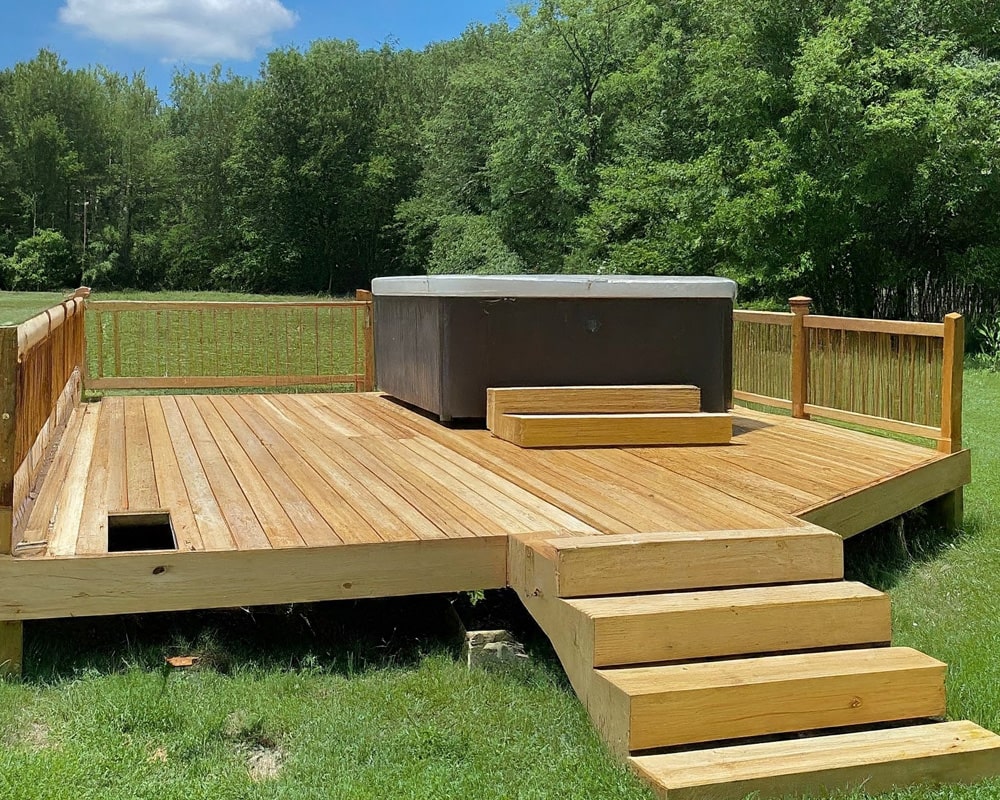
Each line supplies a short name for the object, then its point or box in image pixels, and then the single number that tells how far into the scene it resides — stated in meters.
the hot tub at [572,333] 5.37
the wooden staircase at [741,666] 2.29
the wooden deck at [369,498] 2.97
